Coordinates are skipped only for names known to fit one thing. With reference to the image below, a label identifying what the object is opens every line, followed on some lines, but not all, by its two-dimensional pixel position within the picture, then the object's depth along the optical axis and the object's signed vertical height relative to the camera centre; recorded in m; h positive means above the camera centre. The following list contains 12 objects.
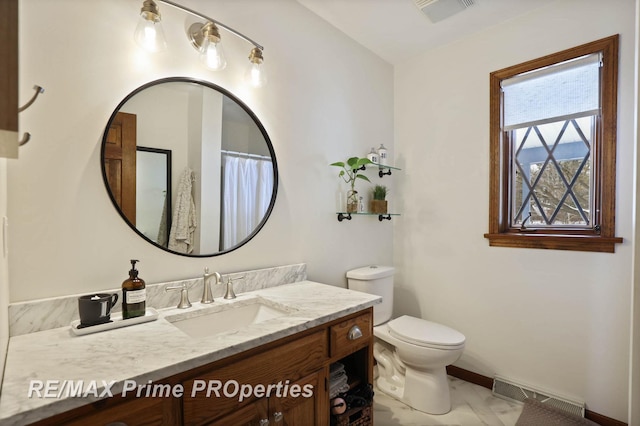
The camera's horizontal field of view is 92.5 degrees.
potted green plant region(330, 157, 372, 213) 2.08 +0.26
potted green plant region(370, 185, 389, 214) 2.35 +0.08
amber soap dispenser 1.12 -0.32
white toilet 1.81 -0.85
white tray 1.01 -0.40
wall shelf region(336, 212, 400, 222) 2.16 -0.03
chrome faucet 1.39 -0.37
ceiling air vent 1.87 +1.29
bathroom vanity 0.73 -0.45
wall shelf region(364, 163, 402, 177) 2.38 +0.35
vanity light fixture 1.23 +0.77
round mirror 1.27 +0.21
